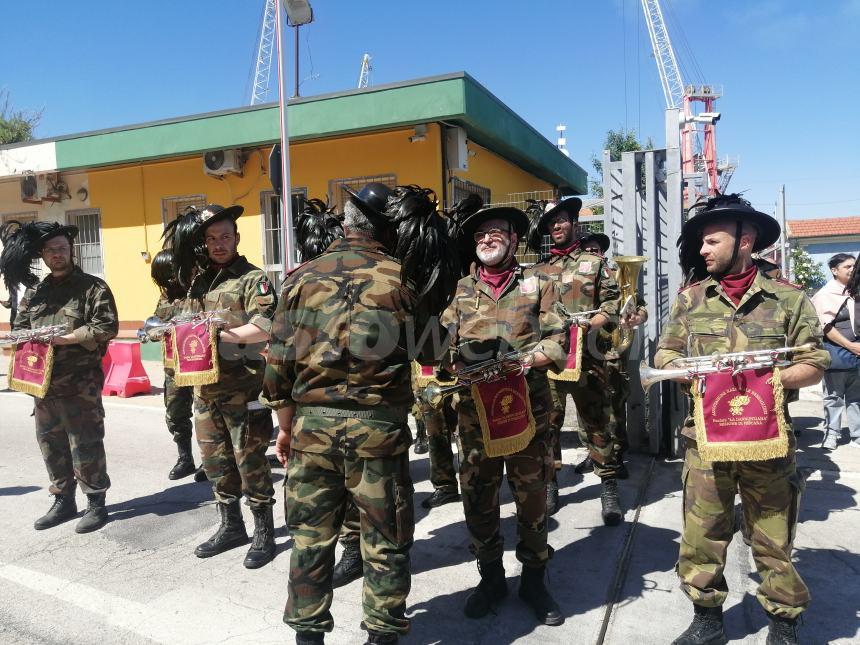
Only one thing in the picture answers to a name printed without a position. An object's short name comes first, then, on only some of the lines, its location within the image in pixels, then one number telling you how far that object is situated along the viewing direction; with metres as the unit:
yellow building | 8.99
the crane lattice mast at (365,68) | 32.12
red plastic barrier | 9.21
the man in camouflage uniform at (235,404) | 3.72
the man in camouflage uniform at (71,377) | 4.31
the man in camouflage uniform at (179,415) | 5.55
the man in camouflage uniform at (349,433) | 2.41
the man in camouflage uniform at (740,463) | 2.58
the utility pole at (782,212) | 14.63
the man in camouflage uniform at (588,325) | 4.30
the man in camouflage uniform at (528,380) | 3.04
